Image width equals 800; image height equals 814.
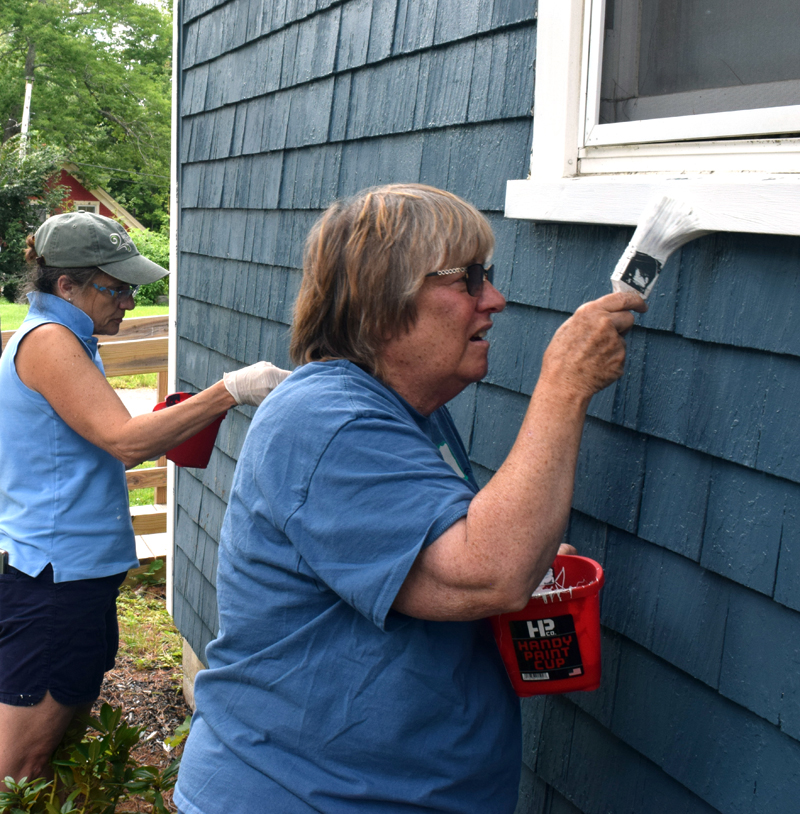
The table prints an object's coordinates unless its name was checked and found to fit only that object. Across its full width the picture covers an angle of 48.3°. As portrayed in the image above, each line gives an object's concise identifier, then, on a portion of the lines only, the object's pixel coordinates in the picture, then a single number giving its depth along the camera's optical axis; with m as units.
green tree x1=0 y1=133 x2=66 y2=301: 25.73
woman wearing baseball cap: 2.62
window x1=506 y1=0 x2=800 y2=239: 1.45
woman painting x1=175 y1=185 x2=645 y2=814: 1.26
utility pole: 29.66
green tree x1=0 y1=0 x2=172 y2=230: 34.09
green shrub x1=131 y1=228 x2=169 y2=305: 28.28
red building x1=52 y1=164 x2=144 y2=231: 35.62
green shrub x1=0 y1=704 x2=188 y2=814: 3.03
